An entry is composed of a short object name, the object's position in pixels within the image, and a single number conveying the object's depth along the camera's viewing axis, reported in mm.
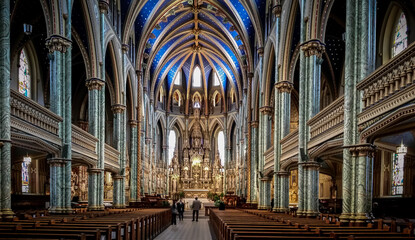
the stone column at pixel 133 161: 28953
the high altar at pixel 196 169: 47625
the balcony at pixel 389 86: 7824
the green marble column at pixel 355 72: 10008
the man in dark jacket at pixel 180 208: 24531
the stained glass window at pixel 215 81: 49312
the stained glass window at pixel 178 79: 49094
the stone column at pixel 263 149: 23219
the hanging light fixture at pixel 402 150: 11078
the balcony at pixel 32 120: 11328
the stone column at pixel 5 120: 10023
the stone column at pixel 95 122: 19105
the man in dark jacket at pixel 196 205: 23344
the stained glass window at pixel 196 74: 49875
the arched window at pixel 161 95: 47125
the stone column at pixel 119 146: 24484
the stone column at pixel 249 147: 27766
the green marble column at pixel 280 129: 18438
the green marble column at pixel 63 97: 14508
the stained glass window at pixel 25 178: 21328
